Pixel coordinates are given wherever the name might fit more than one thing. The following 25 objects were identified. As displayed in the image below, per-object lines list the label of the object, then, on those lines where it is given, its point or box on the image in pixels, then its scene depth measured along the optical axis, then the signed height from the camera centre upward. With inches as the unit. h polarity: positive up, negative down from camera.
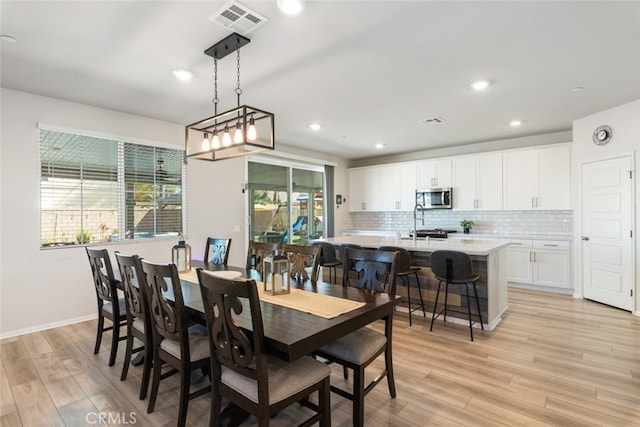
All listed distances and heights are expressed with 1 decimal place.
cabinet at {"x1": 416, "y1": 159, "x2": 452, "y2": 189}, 256.2 +30.9
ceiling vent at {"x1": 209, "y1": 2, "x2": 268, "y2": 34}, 84.6 +52.6
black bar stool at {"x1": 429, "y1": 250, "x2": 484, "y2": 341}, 132.6 -23.6
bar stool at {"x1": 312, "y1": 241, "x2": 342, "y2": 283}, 166.4 -22.7
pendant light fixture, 97.7 +26.7
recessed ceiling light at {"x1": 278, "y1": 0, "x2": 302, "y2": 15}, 80.7 +51.9
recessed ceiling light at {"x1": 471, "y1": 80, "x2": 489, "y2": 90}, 133.2 +52.3
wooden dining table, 58.6 -22.4
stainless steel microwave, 252.8 +10.9
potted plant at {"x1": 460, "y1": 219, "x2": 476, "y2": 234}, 249.8 -10.3
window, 147.8 +12.4
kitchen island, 141.5 -27.7
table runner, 73.9 -22.1
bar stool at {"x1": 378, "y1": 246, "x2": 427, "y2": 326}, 143.7 -25.5
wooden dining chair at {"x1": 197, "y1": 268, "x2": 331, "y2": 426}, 58.9 -31.7
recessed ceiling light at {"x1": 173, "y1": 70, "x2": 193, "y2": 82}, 119.4 +51.6
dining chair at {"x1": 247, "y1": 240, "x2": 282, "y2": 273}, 127.1 -15.6
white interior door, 164.4 -11.7
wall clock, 171.8 +40.2
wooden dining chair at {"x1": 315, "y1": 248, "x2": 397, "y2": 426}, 75.0 -32.7
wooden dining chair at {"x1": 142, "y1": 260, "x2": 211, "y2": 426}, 73.9 -30.3
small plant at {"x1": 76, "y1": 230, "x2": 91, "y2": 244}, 154.9 -10.2
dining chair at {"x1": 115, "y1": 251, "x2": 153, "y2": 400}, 85.0 -25.4
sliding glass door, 231.5 +7.5
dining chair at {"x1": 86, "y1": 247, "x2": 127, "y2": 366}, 104.3 -25.3
